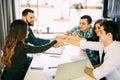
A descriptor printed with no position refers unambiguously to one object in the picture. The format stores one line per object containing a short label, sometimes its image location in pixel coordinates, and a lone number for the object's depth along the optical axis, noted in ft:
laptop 5.14
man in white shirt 5.37
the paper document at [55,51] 8.63
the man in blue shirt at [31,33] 10.12
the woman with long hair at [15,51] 6.17
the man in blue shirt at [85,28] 10.11
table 5.89
